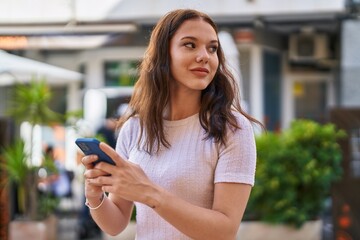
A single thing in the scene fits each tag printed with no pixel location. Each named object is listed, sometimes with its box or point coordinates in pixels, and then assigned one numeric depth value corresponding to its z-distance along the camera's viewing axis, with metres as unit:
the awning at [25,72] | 9.93
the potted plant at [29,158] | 8.16
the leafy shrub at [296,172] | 7.30
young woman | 1.98
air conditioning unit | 13.20
